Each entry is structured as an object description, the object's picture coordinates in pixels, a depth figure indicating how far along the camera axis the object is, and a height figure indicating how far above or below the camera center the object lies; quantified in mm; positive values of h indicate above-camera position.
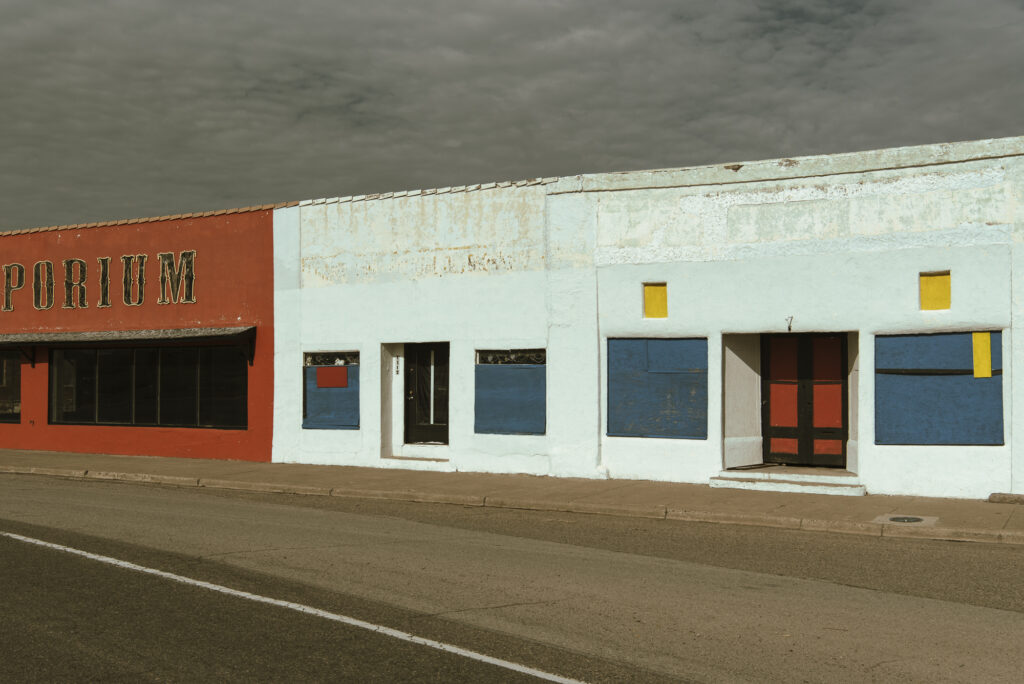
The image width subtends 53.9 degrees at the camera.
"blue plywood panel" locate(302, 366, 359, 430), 20219 -428
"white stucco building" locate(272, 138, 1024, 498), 14602 +993
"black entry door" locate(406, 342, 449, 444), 19844 -167
